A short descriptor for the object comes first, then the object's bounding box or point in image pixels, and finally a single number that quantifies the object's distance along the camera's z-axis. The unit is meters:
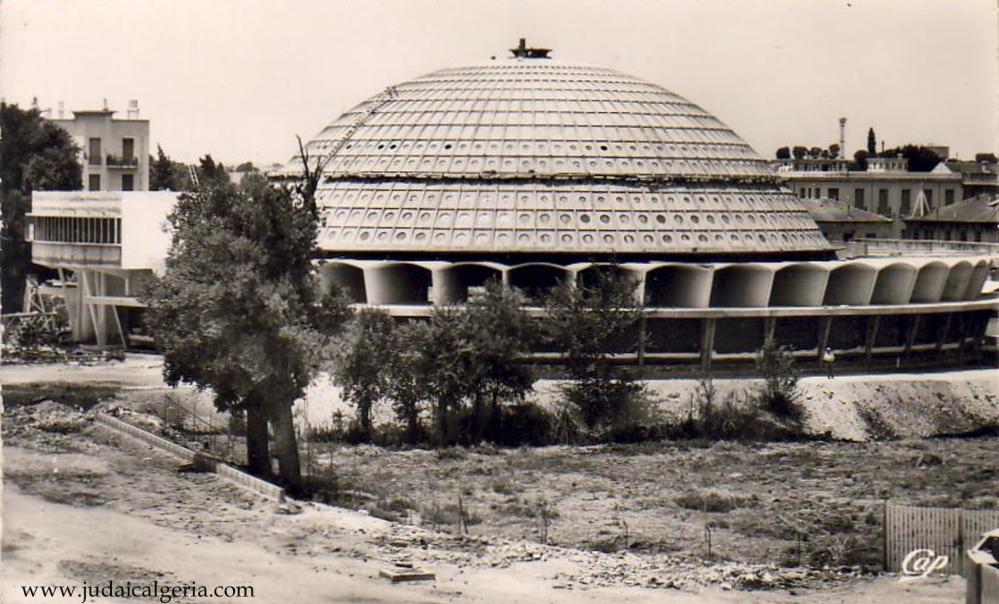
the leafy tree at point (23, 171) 101.94
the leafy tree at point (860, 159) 151.62
